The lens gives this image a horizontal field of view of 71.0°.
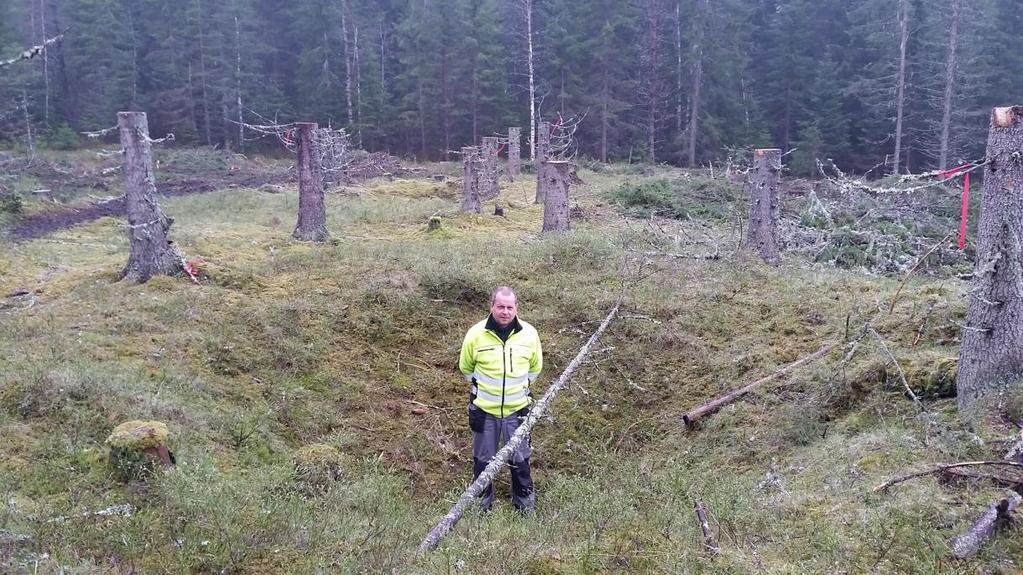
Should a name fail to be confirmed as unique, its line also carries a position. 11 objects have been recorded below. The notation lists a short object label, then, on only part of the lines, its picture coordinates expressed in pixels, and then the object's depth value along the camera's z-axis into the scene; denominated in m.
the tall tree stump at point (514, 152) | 28.23
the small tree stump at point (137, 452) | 5.21
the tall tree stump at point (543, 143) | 20.27
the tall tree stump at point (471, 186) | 18.08
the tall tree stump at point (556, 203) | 14.17
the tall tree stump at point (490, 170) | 21.70
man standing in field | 6.25
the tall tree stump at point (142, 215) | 9.94
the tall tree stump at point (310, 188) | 13.31
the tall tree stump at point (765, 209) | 11.55
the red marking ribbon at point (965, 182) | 4.97
